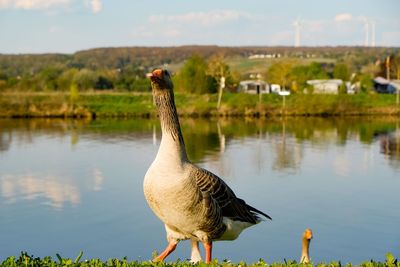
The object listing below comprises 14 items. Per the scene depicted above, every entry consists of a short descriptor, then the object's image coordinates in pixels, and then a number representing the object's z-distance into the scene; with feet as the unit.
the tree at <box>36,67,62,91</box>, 257.46
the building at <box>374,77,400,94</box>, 275.80
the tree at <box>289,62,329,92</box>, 257.75
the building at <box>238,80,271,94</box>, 263.55
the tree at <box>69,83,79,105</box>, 204.73
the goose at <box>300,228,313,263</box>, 28.22
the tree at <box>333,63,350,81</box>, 296.51
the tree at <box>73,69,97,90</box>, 284.57
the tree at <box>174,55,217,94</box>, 232.32
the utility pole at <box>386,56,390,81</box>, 288.51
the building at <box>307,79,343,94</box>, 243.50
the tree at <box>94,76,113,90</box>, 304.50
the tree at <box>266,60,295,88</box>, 252.83
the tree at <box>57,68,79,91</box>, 263.49
